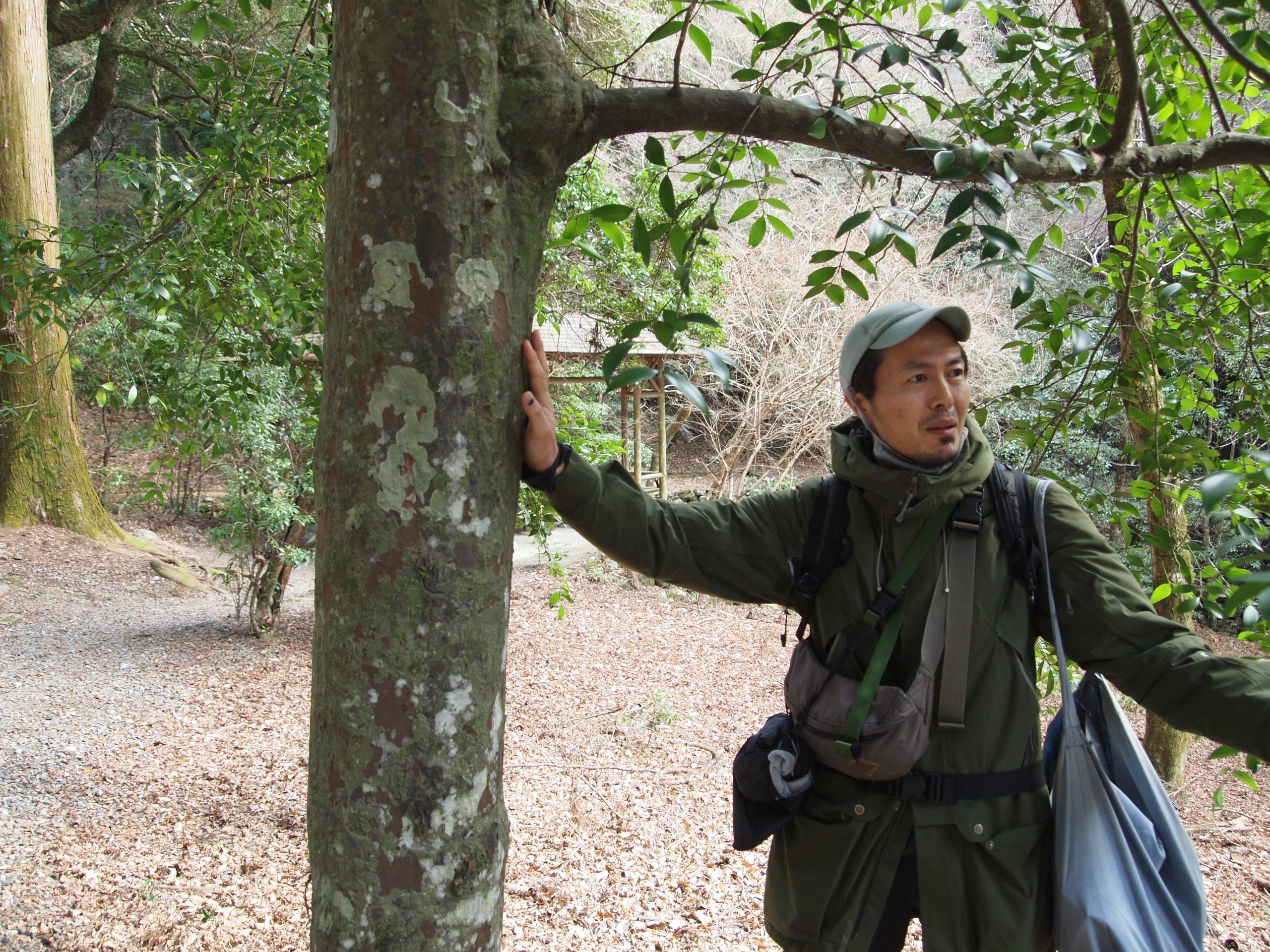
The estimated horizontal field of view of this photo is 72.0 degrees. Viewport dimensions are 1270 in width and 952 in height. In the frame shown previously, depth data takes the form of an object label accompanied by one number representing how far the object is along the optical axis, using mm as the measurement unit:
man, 1538
